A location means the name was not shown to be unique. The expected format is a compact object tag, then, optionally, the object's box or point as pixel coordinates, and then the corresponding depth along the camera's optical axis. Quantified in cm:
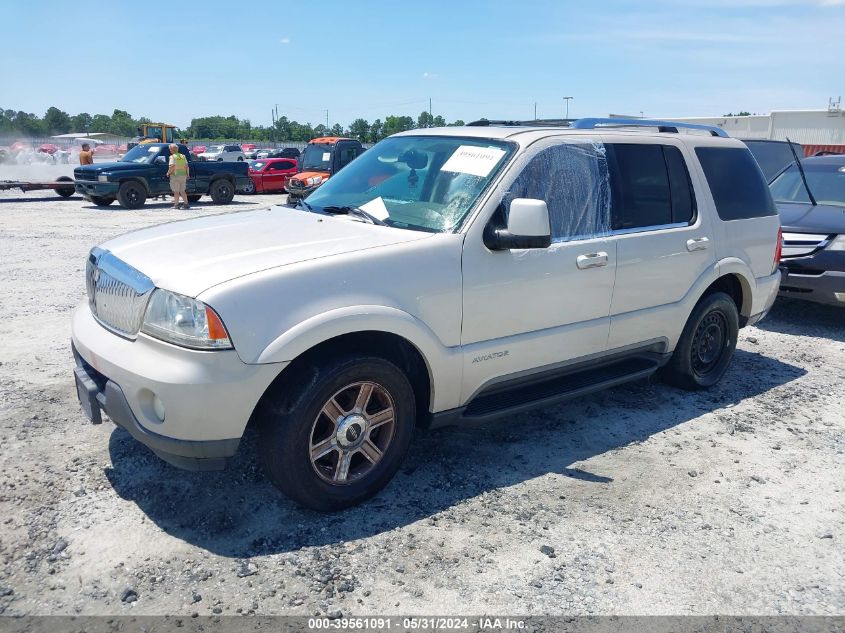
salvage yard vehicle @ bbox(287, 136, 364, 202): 1955
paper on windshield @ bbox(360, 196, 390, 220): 397
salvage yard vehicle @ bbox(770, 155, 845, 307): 716
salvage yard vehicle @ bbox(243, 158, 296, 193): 2514
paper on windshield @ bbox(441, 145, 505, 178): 395
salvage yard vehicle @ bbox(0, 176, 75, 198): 1911
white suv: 305
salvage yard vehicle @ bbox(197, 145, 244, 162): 3884
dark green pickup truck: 1798
